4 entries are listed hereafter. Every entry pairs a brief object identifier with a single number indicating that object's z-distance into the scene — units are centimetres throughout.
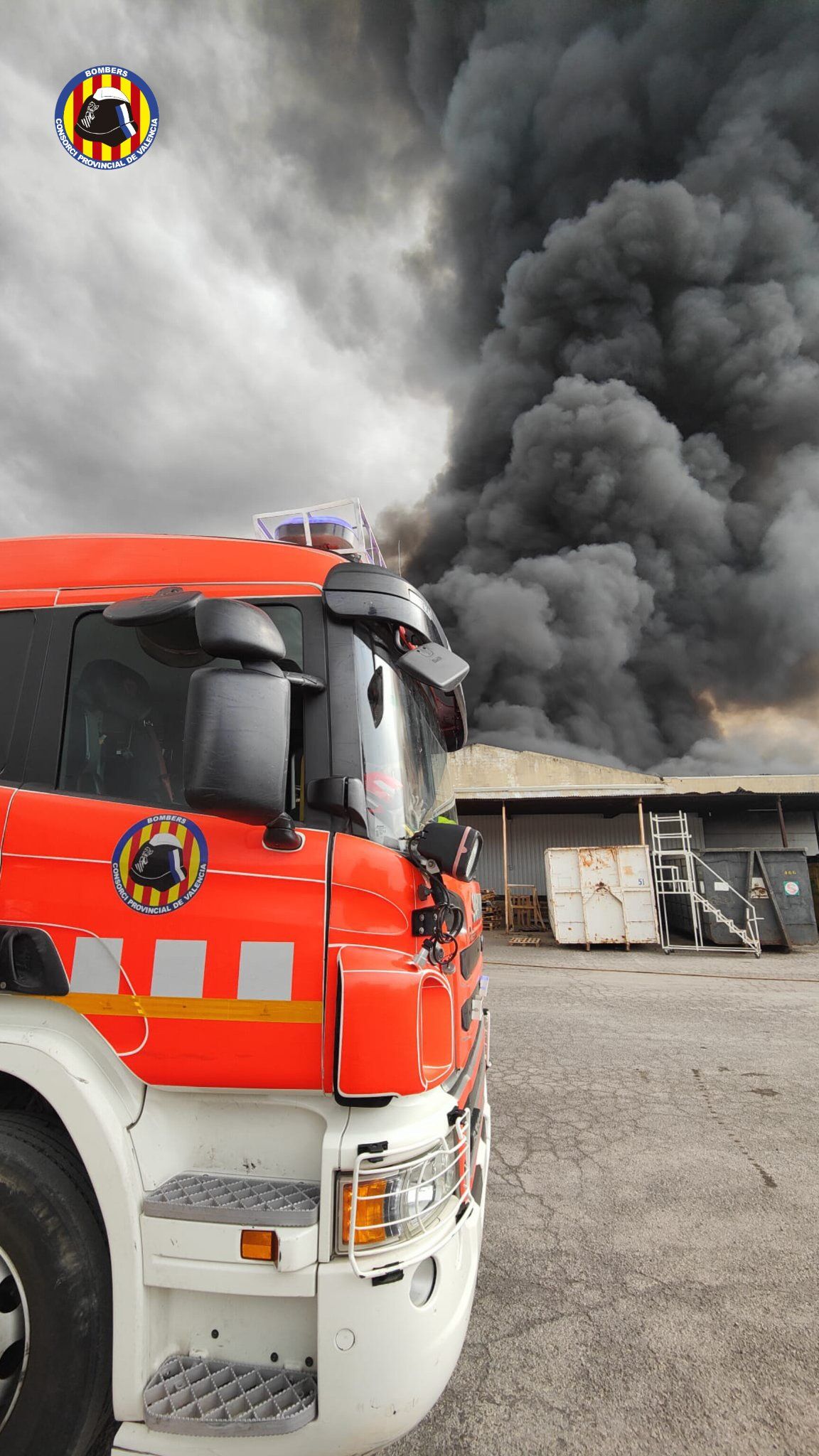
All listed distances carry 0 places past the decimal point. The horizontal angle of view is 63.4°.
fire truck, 146
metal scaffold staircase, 1466
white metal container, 1488
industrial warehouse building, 2223
